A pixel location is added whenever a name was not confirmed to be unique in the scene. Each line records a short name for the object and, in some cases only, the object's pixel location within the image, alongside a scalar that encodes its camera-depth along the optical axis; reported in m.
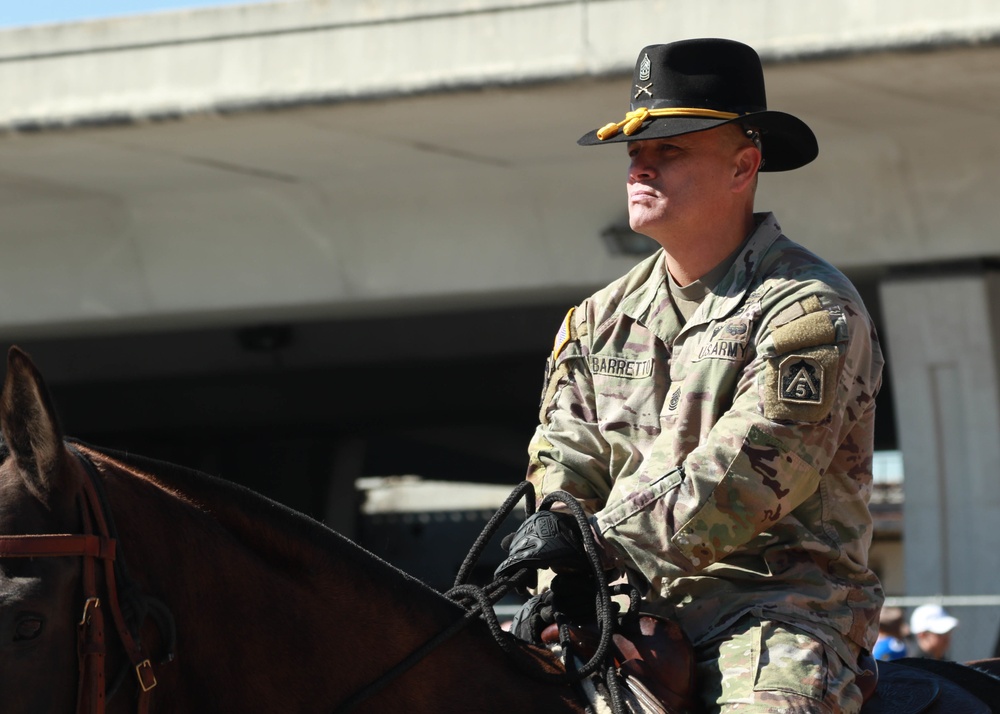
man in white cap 17.30
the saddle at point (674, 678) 5.66
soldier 5.67
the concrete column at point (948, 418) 20.56
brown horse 4.46
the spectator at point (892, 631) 16.59
